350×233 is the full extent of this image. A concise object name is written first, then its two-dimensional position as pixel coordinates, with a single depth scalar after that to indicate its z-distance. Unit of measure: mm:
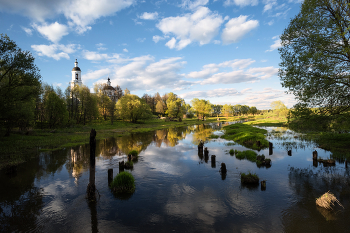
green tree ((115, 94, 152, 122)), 69375
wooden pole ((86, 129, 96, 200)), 11495
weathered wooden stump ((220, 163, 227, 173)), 16234
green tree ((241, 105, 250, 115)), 176875
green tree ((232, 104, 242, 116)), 183075
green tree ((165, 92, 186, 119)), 96606
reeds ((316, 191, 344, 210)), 10055
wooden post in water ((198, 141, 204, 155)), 24081
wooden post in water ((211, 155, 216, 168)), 18591
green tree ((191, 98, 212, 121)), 107375
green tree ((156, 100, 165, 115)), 112856
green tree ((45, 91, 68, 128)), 45719
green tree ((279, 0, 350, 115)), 15852
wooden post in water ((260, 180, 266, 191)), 12942
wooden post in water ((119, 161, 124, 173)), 17464
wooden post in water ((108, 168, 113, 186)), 14241
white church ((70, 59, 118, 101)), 106562
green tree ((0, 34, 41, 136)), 22459
